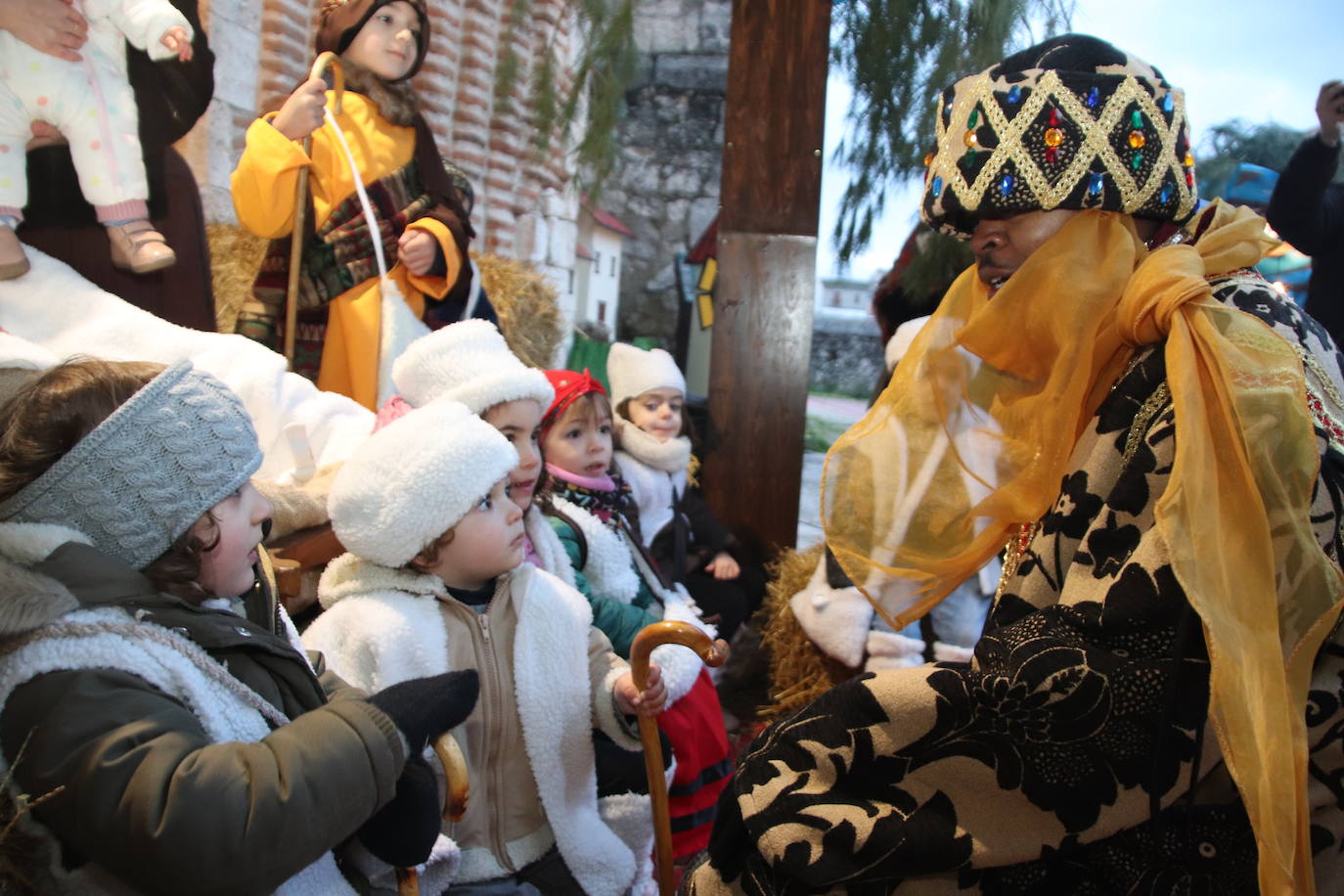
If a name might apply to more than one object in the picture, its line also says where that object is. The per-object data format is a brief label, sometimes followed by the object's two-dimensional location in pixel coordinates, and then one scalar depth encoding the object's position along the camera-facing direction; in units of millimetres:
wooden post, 4410
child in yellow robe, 2824
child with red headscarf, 2246
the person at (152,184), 2094
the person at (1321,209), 3619
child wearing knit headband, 1073
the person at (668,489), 3963
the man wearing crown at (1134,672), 1194
